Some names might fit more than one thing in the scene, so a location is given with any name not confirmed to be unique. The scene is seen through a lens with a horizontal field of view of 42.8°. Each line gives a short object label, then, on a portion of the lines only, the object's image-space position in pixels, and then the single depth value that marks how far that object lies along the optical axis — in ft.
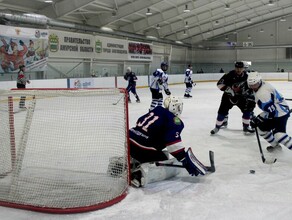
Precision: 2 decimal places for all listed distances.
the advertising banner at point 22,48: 43.16
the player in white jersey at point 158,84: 26.96
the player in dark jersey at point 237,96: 18.33
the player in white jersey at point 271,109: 13.10
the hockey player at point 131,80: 36.55
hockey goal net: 9.70
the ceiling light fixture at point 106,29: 60.74
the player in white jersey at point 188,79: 40.73
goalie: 10.33
